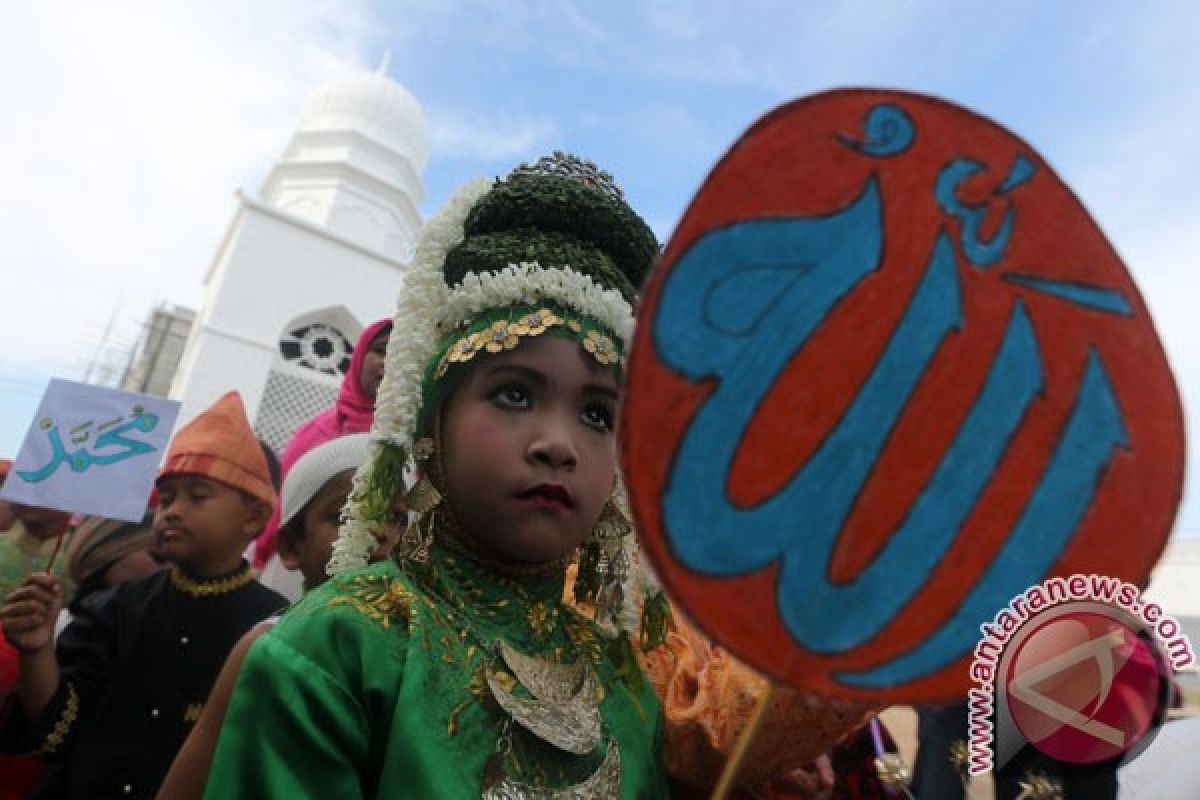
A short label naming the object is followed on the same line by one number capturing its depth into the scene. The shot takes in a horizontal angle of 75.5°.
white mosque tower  14.10
